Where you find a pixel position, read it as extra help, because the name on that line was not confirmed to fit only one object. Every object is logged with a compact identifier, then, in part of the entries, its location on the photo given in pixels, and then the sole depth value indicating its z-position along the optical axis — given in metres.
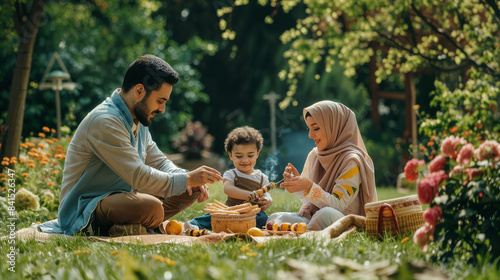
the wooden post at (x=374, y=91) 16.52
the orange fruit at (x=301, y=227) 4.38
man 4.25
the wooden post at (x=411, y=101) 15.34
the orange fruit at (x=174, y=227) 4.70
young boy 5.12
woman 4.55
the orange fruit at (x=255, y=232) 4.20
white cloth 4.45
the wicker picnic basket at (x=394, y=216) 3.92
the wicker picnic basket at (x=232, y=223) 4.39
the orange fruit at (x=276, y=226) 4.56
